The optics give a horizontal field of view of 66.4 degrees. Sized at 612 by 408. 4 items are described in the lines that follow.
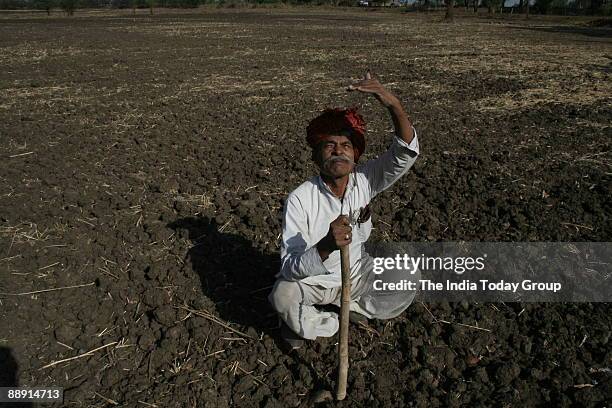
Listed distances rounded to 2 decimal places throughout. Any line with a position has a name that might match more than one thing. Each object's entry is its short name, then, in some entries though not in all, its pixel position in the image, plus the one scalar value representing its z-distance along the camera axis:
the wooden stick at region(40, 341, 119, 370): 2.67
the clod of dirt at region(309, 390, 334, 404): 2.39
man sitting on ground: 2.31
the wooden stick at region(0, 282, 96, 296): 3.19
